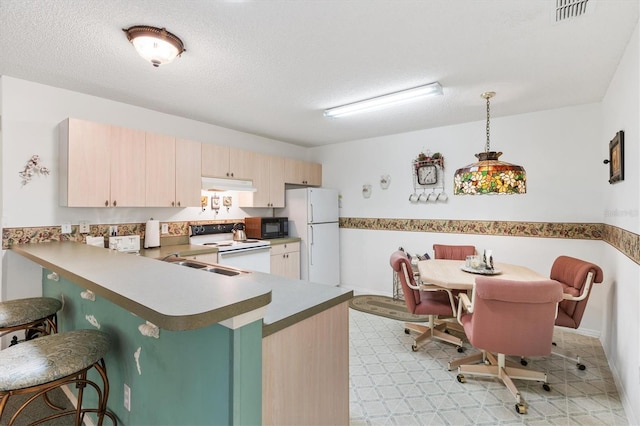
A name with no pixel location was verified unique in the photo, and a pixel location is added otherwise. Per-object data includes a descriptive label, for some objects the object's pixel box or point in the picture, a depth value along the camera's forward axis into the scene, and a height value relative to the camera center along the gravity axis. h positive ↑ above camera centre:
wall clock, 4.43 +0.56
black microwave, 4.50 -0.23
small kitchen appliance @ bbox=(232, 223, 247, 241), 4.46 -0.32
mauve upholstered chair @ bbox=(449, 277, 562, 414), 2.03 -0.72
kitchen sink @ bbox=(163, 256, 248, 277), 2.10 -0.41
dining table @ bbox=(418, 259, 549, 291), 2.60 -0.56
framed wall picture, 2.33 +0.45
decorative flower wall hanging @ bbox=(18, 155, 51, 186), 2.83 +0.38
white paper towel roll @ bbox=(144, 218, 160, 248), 3.51 -0.26
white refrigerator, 4.82 -0.27
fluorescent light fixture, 2.91 +1.16
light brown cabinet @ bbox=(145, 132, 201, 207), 3.37 +0.45
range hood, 3.87 +0.35
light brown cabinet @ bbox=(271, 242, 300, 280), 4.47 -0.71
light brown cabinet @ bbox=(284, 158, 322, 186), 5.01 +0.67
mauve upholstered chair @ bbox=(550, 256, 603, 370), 2.48 -0.65
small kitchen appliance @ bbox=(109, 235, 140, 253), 3.14 -0.34
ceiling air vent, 1.76 +1.20
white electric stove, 3.85 -0.45
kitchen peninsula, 1.08 -0.57
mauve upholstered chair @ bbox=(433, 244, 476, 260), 3.78 -0.48
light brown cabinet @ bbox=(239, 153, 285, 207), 4.54 +0.43
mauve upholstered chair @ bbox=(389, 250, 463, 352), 2.91 -0.87
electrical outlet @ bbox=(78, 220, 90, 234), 3.13 -0.17
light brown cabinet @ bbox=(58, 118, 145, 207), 2.83 +0.45
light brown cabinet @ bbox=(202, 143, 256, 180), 3.91 +0.66
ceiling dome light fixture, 1.97 +1.11
